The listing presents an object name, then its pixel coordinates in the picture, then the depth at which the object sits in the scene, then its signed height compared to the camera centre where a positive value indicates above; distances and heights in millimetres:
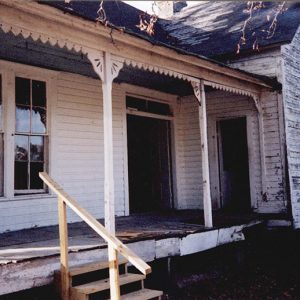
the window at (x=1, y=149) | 7371 +652
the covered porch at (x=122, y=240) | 4648 -914
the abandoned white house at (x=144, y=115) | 6316 +1556
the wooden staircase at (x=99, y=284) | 4629 -1213
